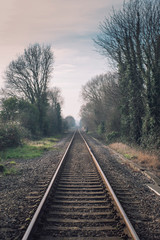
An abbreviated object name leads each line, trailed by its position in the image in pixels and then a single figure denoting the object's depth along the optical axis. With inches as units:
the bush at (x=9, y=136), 538.3
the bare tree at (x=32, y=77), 1076.5
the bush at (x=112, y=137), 766.5
